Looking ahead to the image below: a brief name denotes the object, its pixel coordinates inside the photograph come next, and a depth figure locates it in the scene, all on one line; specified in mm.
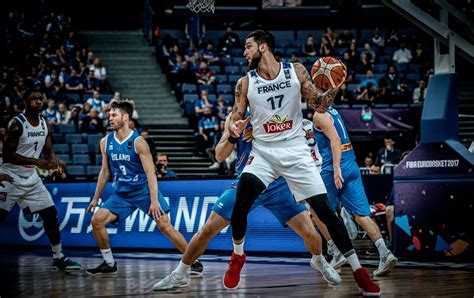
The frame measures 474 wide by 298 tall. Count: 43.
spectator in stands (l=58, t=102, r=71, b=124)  19578
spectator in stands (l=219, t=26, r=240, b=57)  23984
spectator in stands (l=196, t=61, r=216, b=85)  21922
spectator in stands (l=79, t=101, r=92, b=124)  19359
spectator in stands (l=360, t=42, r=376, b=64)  23328
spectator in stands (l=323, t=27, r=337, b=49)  23984
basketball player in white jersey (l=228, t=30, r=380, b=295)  6723
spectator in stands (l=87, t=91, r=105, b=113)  19875
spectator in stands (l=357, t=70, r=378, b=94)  21369
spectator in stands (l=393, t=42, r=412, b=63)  23812
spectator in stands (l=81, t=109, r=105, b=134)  19000
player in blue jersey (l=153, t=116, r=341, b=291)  7092
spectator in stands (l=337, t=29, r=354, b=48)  24298
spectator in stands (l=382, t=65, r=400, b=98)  20811
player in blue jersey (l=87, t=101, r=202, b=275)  9289
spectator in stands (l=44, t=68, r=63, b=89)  21203
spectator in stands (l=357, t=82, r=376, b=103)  20470
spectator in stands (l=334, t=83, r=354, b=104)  20359
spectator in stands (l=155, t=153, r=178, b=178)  14172
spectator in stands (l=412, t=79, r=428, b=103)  20672
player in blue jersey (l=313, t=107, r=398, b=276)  8602
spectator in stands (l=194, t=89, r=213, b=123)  20203
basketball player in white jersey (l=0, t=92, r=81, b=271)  9922
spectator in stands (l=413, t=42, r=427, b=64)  23922
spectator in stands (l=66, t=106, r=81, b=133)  19275
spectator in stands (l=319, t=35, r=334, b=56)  23422
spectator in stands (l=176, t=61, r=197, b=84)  22031
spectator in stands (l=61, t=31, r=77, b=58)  23016
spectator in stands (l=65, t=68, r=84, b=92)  21172
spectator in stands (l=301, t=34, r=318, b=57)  23641
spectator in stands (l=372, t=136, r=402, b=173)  16516
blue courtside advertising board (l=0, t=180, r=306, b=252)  11828
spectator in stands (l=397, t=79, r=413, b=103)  20656
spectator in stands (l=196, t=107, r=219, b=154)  19547
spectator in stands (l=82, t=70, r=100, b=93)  21375
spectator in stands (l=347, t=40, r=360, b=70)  23047
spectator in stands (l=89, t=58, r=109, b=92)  21703
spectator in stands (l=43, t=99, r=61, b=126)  19452
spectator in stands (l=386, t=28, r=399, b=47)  24797
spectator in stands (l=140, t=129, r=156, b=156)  15985
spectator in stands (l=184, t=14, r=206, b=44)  25891
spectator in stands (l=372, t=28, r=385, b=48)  24938
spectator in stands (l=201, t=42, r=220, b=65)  23203
